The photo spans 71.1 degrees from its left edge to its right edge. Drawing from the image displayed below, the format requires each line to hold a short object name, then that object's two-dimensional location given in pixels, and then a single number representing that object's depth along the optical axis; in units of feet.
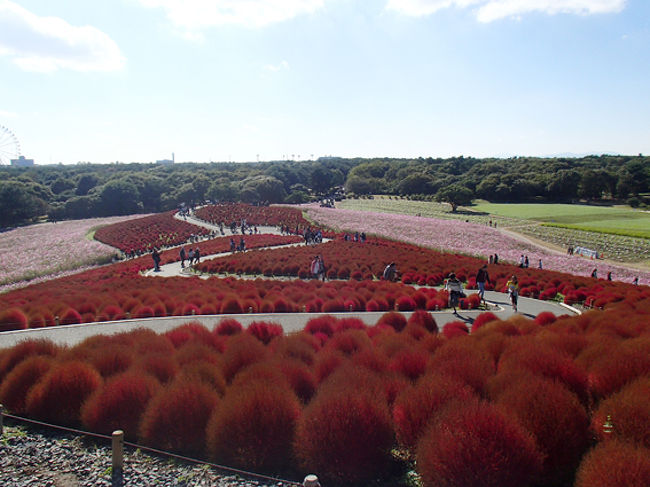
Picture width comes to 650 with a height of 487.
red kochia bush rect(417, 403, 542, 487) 14.92
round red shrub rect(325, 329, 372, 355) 30.81
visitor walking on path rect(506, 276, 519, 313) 53.98
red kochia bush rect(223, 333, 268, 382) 26.81
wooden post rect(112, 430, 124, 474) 18.55
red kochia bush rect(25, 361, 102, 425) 24.53
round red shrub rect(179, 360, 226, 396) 23.59
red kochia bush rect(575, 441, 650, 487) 13.44
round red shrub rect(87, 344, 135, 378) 27.32
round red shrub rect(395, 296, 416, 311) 55.67
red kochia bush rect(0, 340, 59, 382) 29.09
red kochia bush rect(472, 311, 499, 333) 40.64
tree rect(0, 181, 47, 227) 251.39
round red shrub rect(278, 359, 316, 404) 23.94
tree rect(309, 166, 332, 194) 422.00
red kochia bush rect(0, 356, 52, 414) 25.94
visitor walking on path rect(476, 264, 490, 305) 58.23
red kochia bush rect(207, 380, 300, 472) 19.20
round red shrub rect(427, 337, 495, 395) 22.29
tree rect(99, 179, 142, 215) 314.14
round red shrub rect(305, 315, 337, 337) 38.77
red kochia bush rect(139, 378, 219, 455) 20.93
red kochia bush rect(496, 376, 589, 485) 17.51
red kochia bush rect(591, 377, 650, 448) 16.85
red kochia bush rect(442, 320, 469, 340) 35.45
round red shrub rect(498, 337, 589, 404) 22.02
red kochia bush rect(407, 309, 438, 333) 40.78
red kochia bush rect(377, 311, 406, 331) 42.27
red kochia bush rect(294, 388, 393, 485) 18.01
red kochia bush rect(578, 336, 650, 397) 21.68
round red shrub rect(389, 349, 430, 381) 25.58
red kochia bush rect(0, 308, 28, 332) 45.43
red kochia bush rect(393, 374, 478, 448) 19.06
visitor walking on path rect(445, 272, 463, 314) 52.29
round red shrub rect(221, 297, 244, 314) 54.24
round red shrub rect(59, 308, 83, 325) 48.67
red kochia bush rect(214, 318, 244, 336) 39.13
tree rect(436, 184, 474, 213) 280.72
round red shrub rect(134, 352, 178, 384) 26.27
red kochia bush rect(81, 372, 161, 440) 22.70
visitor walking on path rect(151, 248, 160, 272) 103.81
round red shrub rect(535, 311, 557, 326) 41.67
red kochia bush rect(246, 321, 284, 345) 36.91
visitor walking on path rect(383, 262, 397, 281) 78.12
